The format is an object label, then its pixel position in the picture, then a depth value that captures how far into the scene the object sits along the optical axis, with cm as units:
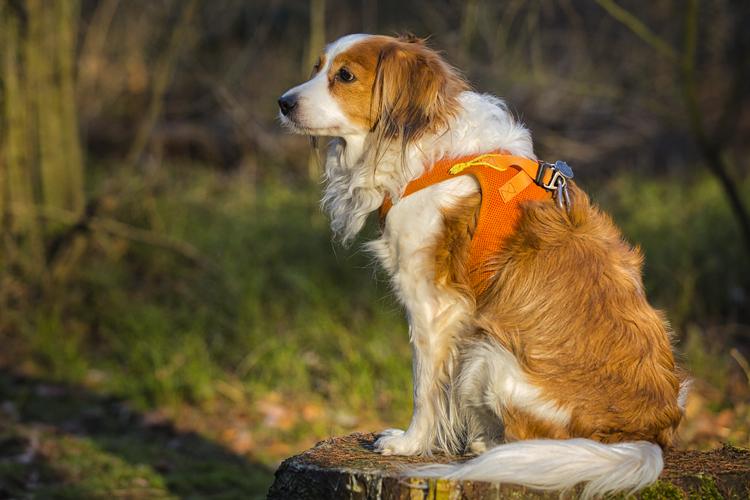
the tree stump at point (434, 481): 407
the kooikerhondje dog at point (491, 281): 441
